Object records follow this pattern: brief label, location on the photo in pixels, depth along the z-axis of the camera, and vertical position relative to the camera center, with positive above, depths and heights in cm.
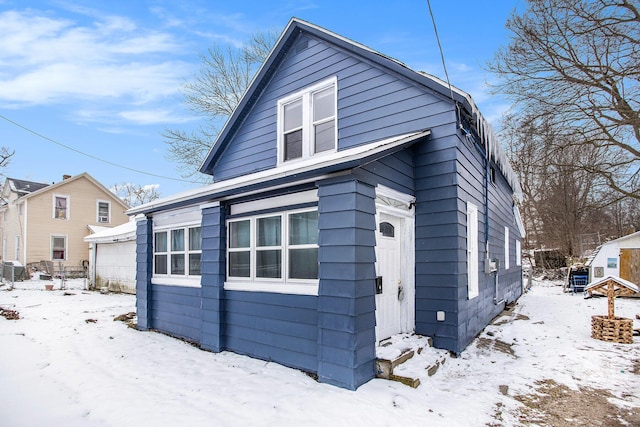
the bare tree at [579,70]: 1112 +548
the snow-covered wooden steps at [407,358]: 459 -175
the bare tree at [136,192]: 4262 +522
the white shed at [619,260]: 1492 -107
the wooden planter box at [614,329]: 669 -180
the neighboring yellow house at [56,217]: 2216 +121
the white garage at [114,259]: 1548 -109
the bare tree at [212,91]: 1892 +773
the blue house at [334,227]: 462 +13
